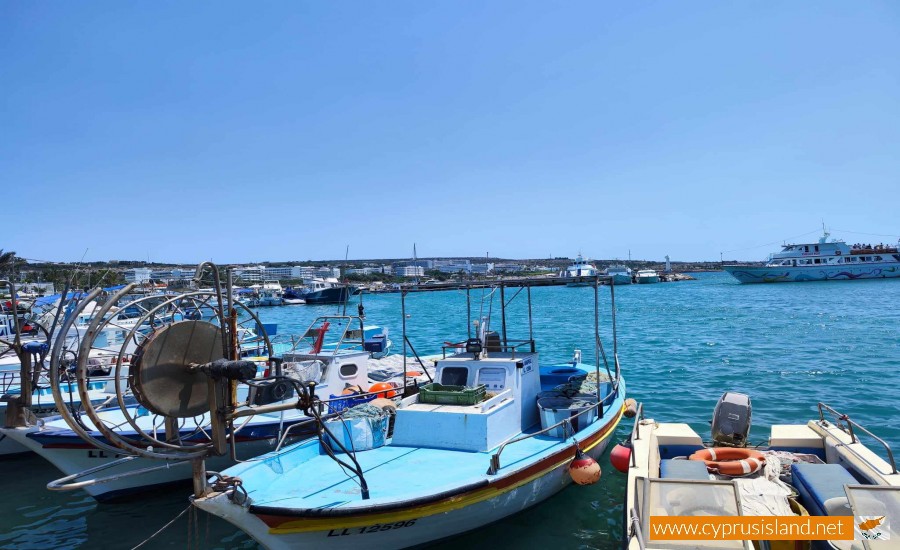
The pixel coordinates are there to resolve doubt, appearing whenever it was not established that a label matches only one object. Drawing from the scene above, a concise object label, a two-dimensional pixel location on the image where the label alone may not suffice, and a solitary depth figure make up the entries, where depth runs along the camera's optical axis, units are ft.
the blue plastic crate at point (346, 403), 43.65
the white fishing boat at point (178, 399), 18.40
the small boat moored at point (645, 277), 407.11
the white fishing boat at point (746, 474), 21.09
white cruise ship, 271.69
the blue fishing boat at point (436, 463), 24.85
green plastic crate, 34.45
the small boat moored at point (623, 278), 385.05
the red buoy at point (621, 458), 31.35
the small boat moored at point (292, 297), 311.47
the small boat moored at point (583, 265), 316.87
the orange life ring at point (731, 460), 27.35
